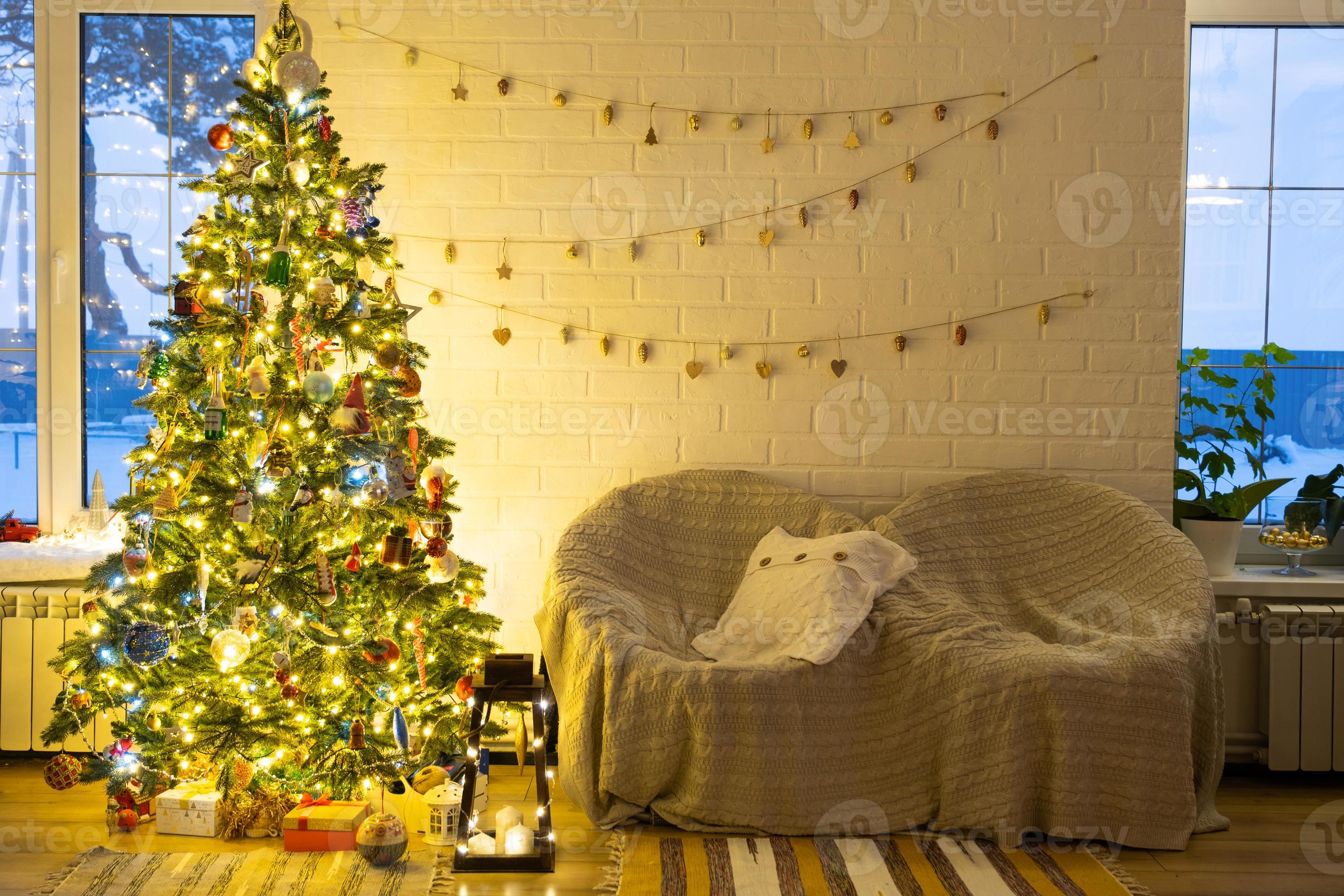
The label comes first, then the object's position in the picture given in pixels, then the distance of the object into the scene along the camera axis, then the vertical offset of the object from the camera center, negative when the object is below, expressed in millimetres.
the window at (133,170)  2953 +695
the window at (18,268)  2947 +396
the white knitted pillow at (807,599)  2250 -440
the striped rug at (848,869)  1958 -931
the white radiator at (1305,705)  2654 -761
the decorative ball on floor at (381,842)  2088 -911
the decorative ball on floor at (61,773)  2211 -823
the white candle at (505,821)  2111 -881
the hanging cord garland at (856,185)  2840 +652
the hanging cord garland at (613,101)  2846 +886
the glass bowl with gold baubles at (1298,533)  2822 -325
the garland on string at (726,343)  2855 +213
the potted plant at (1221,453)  2844 -106
